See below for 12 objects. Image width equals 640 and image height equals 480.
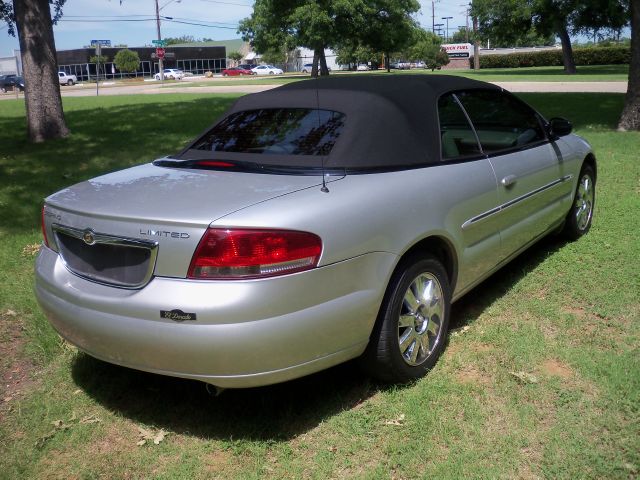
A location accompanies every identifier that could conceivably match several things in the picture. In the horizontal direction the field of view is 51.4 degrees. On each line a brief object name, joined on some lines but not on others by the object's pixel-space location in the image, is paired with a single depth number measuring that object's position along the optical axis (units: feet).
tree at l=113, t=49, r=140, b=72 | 256.52
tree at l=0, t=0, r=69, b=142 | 36.22
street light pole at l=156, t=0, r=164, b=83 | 190.60
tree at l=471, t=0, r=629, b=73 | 87.29
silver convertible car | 9.17
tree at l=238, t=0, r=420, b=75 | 155.53
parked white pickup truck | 208.80
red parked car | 272.51
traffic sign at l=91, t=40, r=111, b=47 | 87.03
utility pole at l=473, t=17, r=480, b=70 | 162.69
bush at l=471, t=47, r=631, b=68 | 179.83
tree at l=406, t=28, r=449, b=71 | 232.94
